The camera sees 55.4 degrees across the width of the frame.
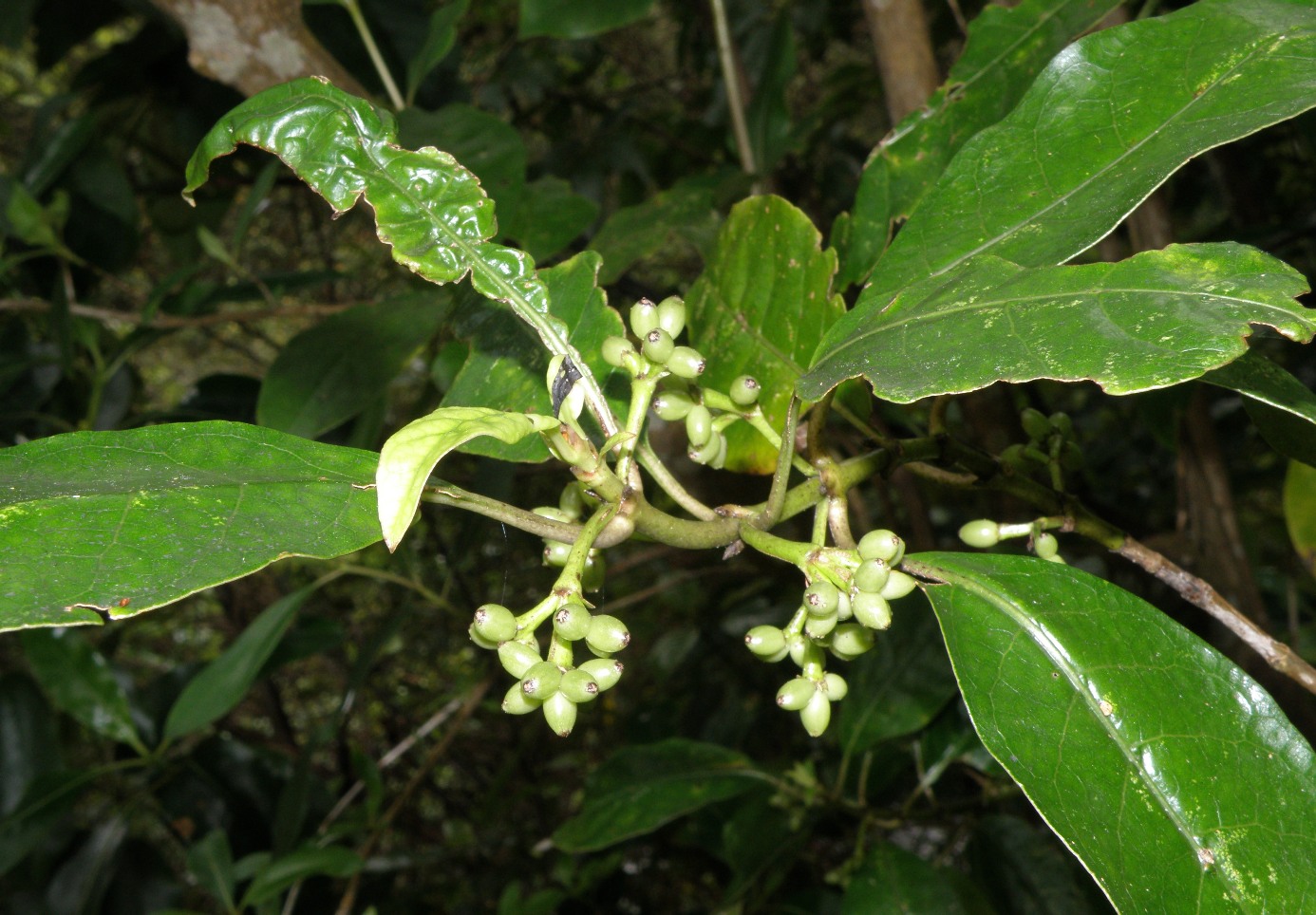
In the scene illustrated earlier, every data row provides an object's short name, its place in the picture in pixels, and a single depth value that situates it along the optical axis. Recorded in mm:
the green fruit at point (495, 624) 238
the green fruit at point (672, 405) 280
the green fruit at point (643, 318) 255
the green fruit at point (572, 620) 224
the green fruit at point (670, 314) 261
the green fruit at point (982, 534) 292
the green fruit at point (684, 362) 257
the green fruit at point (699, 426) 274
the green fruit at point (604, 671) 243
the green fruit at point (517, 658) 237
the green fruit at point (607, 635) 237
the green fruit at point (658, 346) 250
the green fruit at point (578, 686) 236
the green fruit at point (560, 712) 237
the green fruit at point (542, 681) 233
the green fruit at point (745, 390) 282
